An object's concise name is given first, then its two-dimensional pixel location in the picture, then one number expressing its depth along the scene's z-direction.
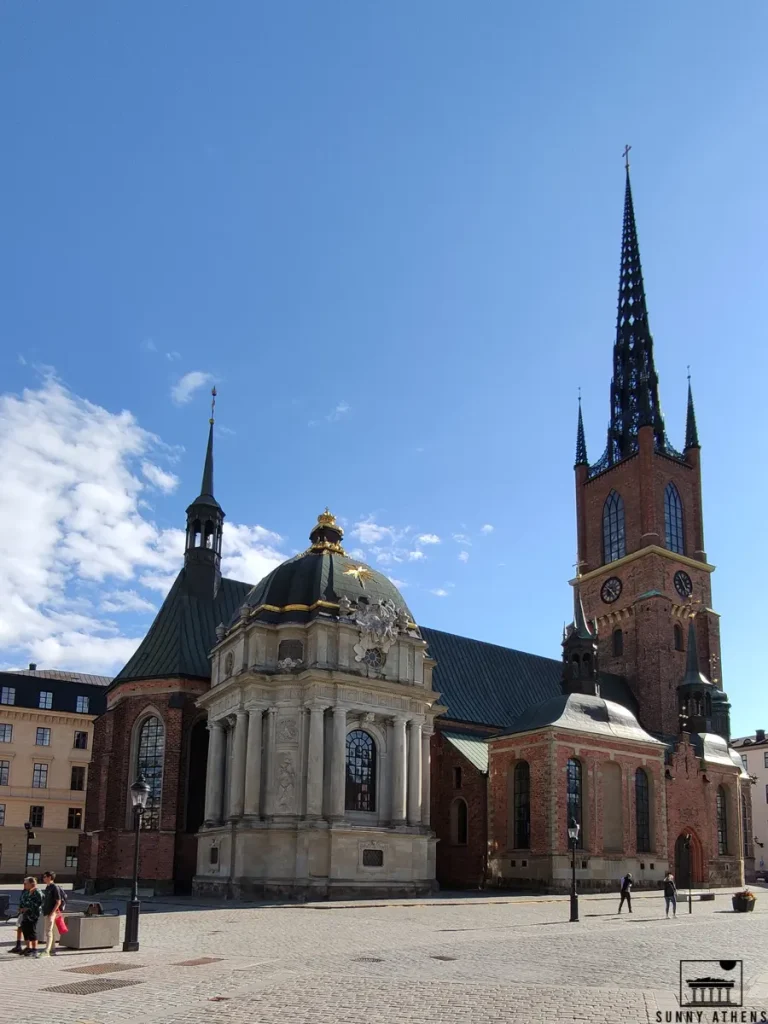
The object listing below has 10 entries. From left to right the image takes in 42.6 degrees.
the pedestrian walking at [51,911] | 19.67
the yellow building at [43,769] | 69.31
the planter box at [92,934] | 20.41
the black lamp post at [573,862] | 30.52
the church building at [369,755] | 42.66
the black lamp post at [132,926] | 20.27
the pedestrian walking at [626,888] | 34.56
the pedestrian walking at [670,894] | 32.38
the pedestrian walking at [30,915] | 19.89
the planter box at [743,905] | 35.22
